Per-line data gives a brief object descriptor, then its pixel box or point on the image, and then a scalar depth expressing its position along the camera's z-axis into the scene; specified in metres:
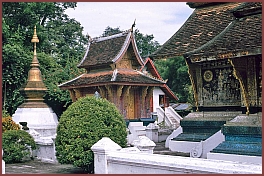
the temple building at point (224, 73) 10.56
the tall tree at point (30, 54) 26.83
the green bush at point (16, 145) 13.48
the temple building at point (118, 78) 24.27
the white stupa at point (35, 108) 21.88
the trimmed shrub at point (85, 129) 10.29
